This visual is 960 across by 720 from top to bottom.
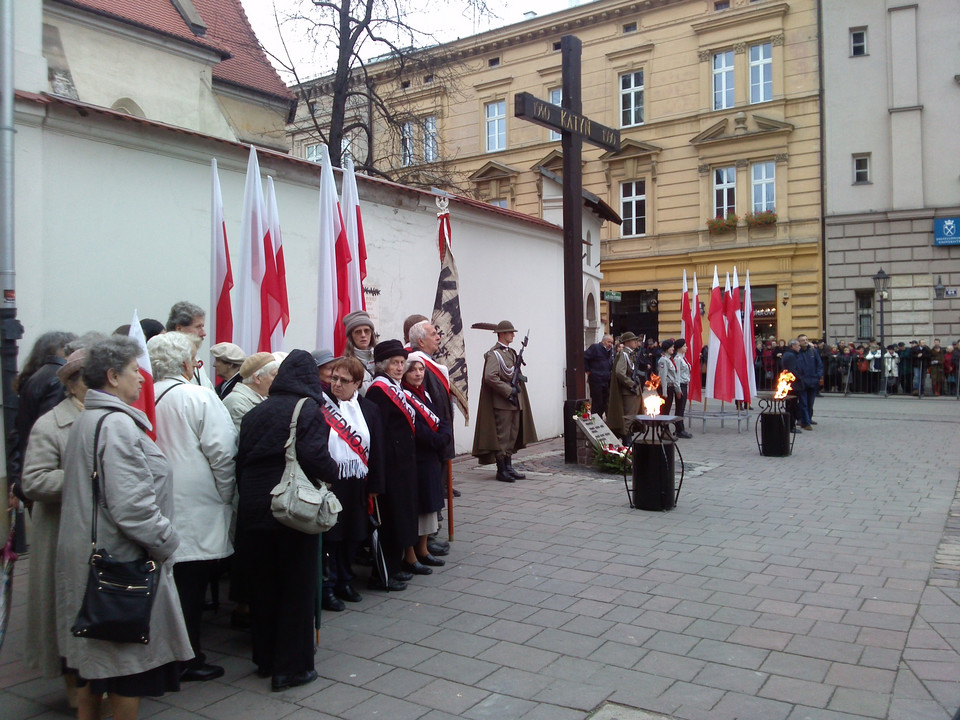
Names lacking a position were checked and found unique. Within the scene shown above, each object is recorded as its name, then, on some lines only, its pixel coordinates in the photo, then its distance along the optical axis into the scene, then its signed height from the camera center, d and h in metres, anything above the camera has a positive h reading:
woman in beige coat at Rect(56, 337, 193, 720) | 3.35 -0.68
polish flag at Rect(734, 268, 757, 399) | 16.70 +0.40
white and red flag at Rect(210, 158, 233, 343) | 7.01 +0.73
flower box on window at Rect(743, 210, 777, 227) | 28.09 +4.84
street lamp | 25.36 +2.33
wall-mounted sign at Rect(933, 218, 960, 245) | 25.70 +3.90
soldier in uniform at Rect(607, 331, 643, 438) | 12.23 -0.56
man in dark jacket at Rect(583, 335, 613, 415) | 13.37 -0.23
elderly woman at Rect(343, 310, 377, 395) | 6.35 +0.20
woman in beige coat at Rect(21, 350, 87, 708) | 3.64 -0.68
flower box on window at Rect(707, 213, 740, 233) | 28.81 +4.80
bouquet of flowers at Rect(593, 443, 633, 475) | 10.33 -1.34
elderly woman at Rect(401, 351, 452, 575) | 5.99 -0.76
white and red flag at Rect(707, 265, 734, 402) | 16.05 -0.13
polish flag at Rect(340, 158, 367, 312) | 7.34 +1.15
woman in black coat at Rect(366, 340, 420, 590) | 5.78 -0.77
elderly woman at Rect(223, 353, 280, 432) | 4.79 -0.15
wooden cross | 11.26 +2.23
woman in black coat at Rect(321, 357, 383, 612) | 5.10 -0.72
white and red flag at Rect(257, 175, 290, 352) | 7.06 +0.62
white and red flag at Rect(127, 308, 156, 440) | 4.02 -0.17
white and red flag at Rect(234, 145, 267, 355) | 6.94 +0.85
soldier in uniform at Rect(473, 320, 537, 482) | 9.86 -0.66
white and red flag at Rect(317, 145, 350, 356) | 6.89 +0.79
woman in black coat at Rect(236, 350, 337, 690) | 4.13 -0.93
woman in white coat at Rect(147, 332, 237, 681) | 4.25 -0.59
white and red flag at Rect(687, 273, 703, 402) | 16.41 -0.01
